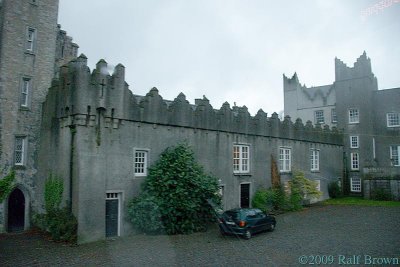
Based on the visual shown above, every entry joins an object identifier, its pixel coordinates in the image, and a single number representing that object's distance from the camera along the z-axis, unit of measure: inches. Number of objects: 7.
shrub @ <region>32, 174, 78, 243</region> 677.3
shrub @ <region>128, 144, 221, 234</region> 745.0
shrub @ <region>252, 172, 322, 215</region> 1066.3
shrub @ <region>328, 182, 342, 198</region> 1438.2
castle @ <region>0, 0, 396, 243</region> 711.7
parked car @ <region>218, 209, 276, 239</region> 723.4
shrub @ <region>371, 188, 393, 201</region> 1293.8
